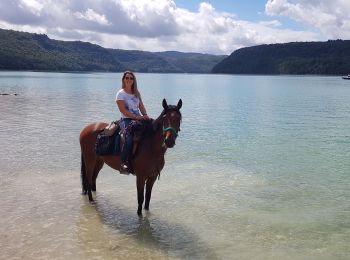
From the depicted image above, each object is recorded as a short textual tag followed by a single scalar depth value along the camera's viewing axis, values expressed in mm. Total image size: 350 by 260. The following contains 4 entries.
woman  8617
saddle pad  8992
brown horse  7754
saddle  8578
